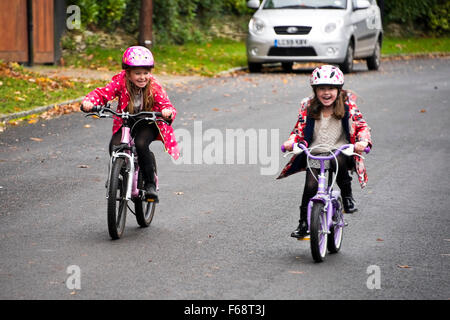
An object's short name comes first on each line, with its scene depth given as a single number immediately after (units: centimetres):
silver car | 3308
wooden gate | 3039
